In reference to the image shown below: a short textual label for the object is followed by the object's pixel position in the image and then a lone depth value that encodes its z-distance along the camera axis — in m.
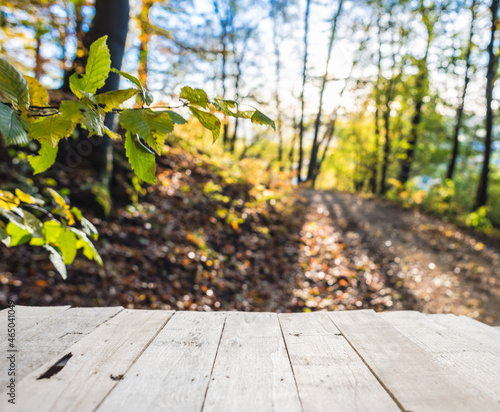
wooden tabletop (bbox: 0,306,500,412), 0.85
